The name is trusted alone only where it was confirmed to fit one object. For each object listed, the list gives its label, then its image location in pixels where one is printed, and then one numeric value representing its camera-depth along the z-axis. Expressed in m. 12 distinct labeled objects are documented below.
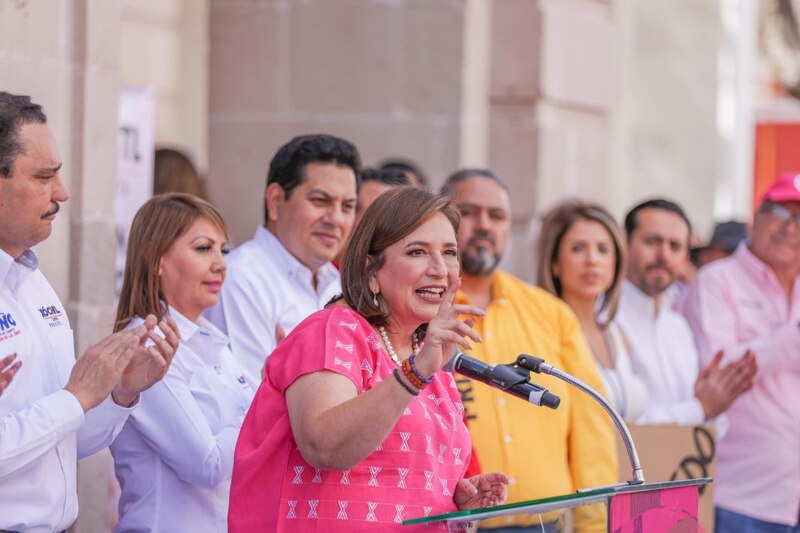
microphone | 6.61
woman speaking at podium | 6.53
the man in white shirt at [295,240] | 9.93
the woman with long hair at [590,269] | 11.87
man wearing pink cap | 12.62
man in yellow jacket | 10.28
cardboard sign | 11.01
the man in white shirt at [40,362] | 6.95
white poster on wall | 11.39
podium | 6.12
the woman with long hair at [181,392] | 8.21
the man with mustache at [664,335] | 12.06
